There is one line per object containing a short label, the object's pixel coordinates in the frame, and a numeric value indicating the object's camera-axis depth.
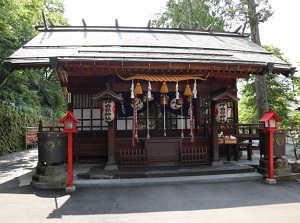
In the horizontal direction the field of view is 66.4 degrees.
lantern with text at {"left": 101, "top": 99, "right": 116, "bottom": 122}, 7.86
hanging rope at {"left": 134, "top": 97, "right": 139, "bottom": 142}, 8.45
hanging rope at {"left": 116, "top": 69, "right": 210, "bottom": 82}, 8.32
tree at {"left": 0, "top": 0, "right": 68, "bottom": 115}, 12.62
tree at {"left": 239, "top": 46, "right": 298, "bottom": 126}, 17.84
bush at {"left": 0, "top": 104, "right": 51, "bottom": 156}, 13.98
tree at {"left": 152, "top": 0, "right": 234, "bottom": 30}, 16.94
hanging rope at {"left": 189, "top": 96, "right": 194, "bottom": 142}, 8.76
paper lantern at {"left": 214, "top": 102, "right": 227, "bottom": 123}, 8.34
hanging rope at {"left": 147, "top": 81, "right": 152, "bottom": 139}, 8.36
